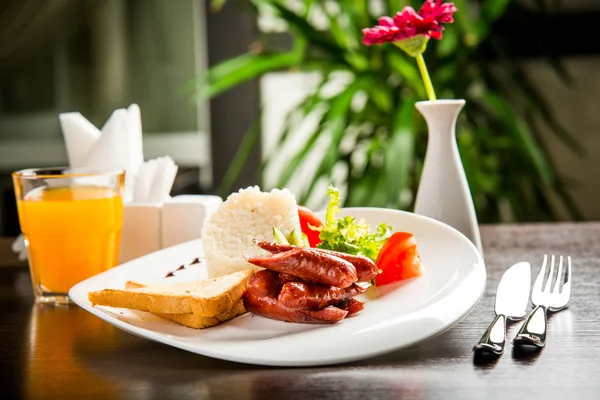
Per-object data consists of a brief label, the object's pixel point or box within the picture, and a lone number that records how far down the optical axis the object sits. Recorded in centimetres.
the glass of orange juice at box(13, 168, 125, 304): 124
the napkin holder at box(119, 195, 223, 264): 143
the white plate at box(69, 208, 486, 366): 84
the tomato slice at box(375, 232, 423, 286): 111
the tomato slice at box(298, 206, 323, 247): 128
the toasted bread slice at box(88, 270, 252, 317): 95
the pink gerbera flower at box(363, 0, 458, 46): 125
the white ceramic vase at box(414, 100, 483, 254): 131
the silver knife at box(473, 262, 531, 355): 88
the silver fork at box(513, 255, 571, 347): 91
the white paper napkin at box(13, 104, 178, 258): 145
